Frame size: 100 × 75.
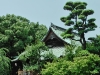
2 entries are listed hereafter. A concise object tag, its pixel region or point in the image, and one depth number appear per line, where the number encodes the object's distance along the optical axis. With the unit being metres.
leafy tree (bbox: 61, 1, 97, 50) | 22.53
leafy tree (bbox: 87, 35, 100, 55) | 22.05
